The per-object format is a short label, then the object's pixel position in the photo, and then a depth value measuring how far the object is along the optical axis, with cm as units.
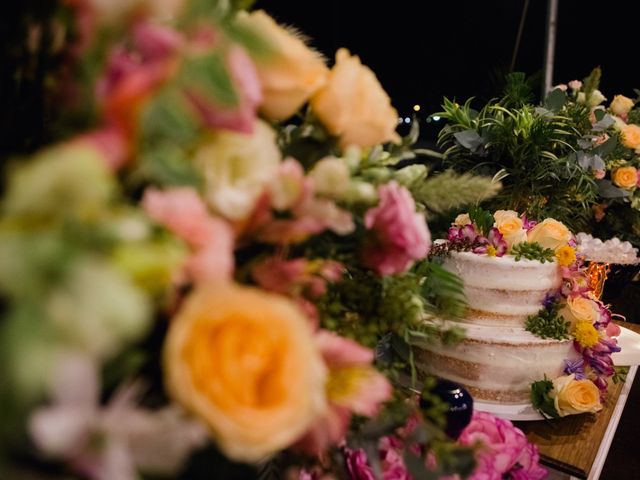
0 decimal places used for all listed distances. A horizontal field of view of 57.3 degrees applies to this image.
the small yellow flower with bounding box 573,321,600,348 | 134
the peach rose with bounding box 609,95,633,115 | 240
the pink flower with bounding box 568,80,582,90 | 213
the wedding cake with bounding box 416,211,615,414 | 131
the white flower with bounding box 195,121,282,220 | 39
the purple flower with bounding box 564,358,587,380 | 136
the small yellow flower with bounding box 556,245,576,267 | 138
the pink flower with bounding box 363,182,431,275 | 49
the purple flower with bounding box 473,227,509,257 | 138
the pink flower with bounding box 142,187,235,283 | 34
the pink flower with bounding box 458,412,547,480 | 82
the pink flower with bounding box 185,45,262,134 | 33
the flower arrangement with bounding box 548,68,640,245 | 190
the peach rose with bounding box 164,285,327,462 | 31
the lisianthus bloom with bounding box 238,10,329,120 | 44
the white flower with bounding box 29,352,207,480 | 27
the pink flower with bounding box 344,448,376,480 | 62
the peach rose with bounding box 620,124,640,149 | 221
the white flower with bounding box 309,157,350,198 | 45
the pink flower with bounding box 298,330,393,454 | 44
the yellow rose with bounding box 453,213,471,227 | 150
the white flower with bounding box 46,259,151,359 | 23
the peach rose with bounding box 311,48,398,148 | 51
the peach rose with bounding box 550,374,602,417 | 126
